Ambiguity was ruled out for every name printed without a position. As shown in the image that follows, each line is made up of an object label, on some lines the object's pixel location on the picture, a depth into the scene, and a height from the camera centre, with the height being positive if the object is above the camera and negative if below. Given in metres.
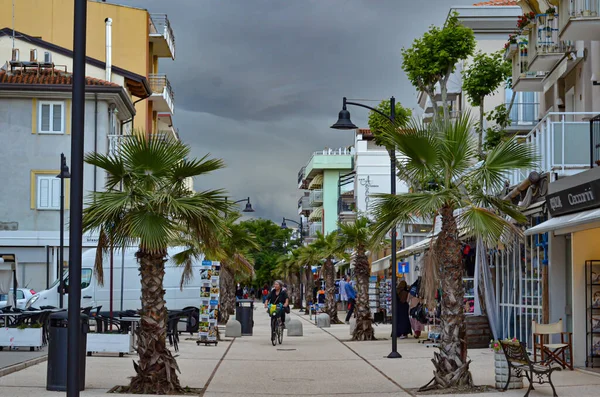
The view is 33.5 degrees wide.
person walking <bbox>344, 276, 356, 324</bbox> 40.28 -1.18
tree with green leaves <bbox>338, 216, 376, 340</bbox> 30.08 -0.10
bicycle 28.44 -1.66
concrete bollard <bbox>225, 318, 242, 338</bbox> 32.59 -2.12
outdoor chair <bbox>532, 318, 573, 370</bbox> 16.83 -1.40
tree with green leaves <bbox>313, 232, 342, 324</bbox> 44.88 -1.01
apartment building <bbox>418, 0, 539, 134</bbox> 47.50 +11.46
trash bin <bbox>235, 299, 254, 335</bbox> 34.16 -1.81
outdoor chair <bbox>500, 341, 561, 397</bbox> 13.96 -1.38
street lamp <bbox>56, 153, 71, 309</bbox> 27.28 +2.53
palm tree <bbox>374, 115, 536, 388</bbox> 15.43 +1.04
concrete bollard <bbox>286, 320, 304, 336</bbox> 33.66 -2.15
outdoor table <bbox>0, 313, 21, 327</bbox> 23.46 -1.42
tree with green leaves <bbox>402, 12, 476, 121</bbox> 33.12 +7.12
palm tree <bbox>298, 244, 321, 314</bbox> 60.06 +0.16
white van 32.66 -0.83
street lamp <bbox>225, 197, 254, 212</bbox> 63.96 +3.79
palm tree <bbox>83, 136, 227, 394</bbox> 15.28 +0.75
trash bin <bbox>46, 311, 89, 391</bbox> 14.72 -1.30
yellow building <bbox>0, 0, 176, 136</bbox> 50.62 +12.09
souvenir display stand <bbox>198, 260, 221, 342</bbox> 27.81 -1.05
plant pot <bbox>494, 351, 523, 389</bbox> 15.25 -1.67
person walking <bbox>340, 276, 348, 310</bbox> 41.84 -1.26
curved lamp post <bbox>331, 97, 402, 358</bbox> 22.47 +2.12
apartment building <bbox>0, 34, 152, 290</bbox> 42.59 +4.63
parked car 36.06 -1.24
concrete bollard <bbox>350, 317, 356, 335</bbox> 30.67 -1.89
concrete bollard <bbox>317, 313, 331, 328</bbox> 40.45 -2.29
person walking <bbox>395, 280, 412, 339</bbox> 29.36 -1.39
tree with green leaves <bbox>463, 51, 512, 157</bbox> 34.87 +6.54
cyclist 28.95 -0.95
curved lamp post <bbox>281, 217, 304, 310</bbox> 76.81 -1.79
